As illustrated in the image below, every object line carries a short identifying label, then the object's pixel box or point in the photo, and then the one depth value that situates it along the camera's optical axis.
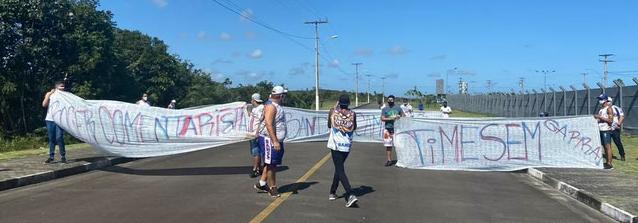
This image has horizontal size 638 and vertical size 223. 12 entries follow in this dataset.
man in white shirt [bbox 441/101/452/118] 24.20
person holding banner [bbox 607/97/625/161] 14.66
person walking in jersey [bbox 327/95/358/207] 9.08
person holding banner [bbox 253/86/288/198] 9.01
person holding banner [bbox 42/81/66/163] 12.72
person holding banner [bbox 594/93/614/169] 14.12
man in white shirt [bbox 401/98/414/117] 24.58
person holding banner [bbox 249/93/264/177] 11.71
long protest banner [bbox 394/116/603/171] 13.99
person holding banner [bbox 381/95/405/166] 14.46
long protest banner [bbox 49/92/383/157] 12.41
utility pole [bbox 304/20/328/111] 55.60
